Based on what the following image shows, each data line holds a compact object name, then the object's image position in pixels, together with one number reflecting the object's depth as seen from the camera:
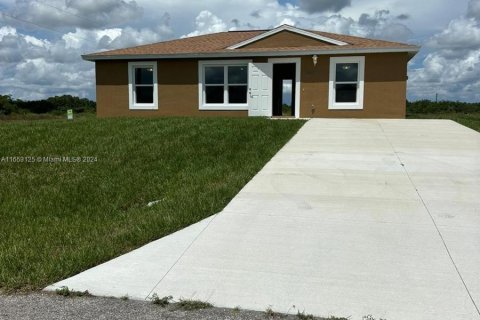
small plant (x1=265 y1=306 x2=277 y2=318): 3.41
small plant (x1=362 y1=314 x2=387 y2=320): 3.36
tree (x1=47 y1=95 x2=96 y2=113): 61.94
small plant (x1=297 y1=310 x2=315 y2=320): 3.36
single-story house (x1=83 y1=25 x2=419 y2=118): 17.14
